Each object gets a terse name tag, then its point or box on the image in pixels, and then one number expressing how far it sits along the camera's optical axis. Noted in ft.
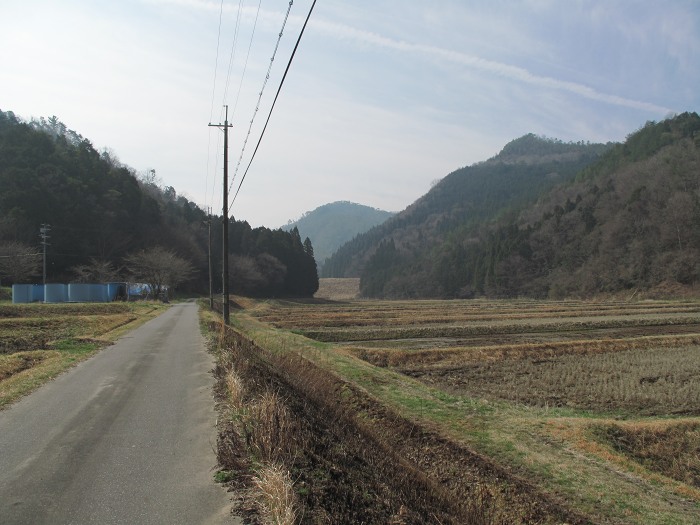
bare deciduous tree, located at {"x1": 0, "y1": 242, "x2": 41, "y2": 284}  163.32
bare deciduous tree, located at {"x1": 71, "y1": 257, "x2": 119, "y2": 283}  198.80
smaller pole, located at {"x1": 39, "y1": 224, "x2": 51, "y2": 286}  170.71
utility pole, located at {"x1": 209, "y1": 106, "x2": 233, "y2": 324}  86.94
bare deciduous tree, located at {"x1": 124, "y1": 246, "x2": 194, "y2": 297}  212.64
